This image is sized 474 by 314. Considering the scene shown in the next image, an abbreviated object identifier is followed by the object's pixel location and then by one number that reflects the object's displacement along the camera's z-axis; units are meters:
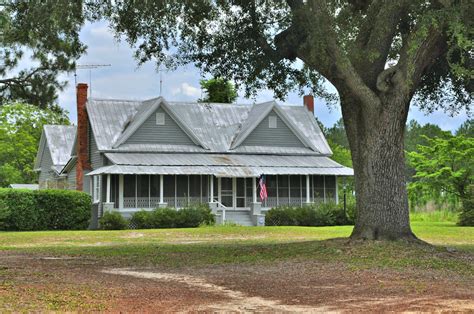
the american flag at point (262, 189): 37.03
